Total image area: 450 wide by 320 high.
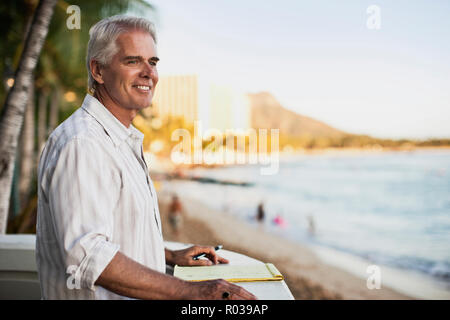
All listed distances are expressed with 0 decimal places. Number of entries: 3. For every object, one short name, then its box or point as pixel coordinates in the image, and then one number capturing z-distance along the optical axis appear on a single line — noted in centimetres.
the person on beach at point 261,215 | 2342
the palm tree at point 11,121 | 377
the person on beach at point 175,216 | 1756
